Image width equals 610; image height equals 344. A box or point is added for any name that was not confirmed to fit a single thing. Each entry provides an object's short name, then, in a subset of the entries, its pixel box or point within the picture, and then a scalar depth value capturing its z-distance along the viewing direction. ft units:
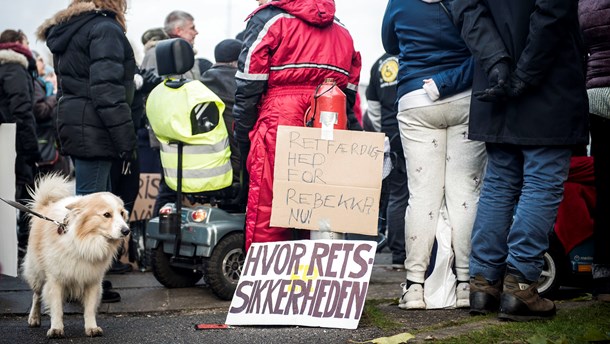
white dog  16.90
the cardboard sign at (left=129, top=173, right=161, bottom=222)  27.99
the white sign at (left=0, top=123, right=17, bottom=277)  21.24
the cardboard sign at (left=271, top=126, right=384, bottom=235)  17.33
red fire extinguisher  17.89
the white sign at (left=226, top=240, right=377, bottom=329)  16.40
